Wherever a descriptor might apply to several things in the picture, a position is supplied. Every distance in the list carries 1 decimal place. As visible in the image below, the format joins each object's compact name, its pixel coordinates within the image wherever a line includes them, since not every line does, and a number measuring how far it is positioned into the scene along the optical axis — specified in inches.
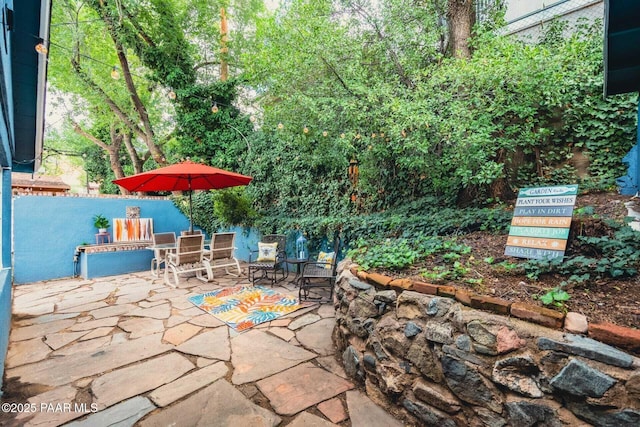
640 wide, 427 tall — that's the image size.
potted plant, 249.3
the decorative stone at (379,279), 81.7
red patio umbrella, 180.1
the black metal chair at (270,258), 190.2
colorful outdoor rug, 130.5
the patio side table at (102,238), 249.0
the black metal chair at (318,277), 154.4
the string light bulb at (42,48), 113.3
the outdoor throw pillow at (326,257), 174.2
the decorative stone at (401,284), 76.2
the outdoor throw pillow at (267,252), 199.6
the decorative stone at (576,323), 51.3
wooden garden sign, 79.5
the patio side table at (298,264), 177.0
